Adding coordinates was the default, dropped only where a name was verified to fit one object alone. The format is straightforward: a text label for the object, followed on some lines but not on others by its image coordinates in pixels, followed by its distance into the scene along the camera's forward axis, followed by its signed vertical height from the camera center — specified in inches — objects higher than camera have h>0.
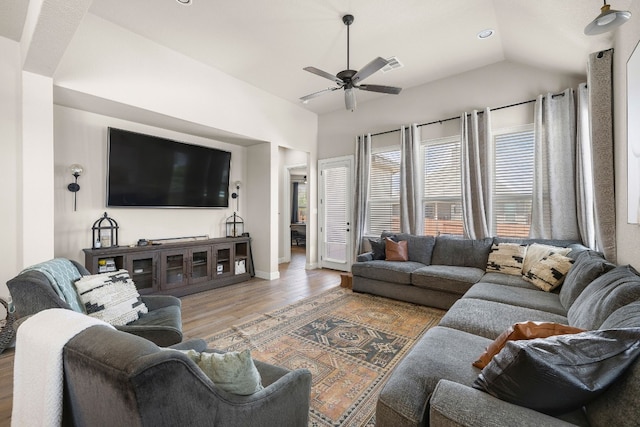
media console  136.6 -27.8
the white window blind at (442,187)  172.9 +16.2
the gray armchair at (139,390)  27.3 -18.7
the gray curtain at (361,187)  204.1 +19.3
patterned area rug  71.6 -47.5
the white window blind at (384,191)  197.0 +15.7
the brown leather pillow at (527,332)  47.1 -20.9
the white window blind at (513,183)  150.9 +15.9
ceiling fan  107.7 +55.1
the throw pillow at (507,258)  128.4 -22.5
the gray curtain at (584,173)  126.0 +17.2
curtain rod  138.7 +58.8
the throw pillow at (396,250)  163.2 -22.7
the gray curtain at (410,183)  182.2 +19.5
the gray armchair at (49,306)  58.0 -18.9
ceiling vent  122.0 +77.9
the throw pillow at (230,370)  36.9 -21.1
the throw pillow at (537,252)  115.5 -17.8
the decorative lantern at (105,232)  140.2 -8.7
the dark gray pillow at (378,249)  171.2 -22.6
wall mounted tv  144.5 +25.0
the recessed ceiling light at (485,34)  129.0 +84.7
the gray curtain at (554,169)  133.3 +21.0
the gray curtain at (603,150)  96.2 +21.7
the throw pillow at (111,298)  73.4 -23.0
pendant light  65.9 +46.7
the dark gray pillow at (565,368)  35.3 -20.3
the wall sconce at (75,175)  131.0 +19.9
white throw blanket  34.9 -19.5
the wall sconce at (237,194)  204.0 +15.1
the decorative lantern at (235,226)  203.2 -8.5
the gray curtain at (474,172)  157.1 +23.0
